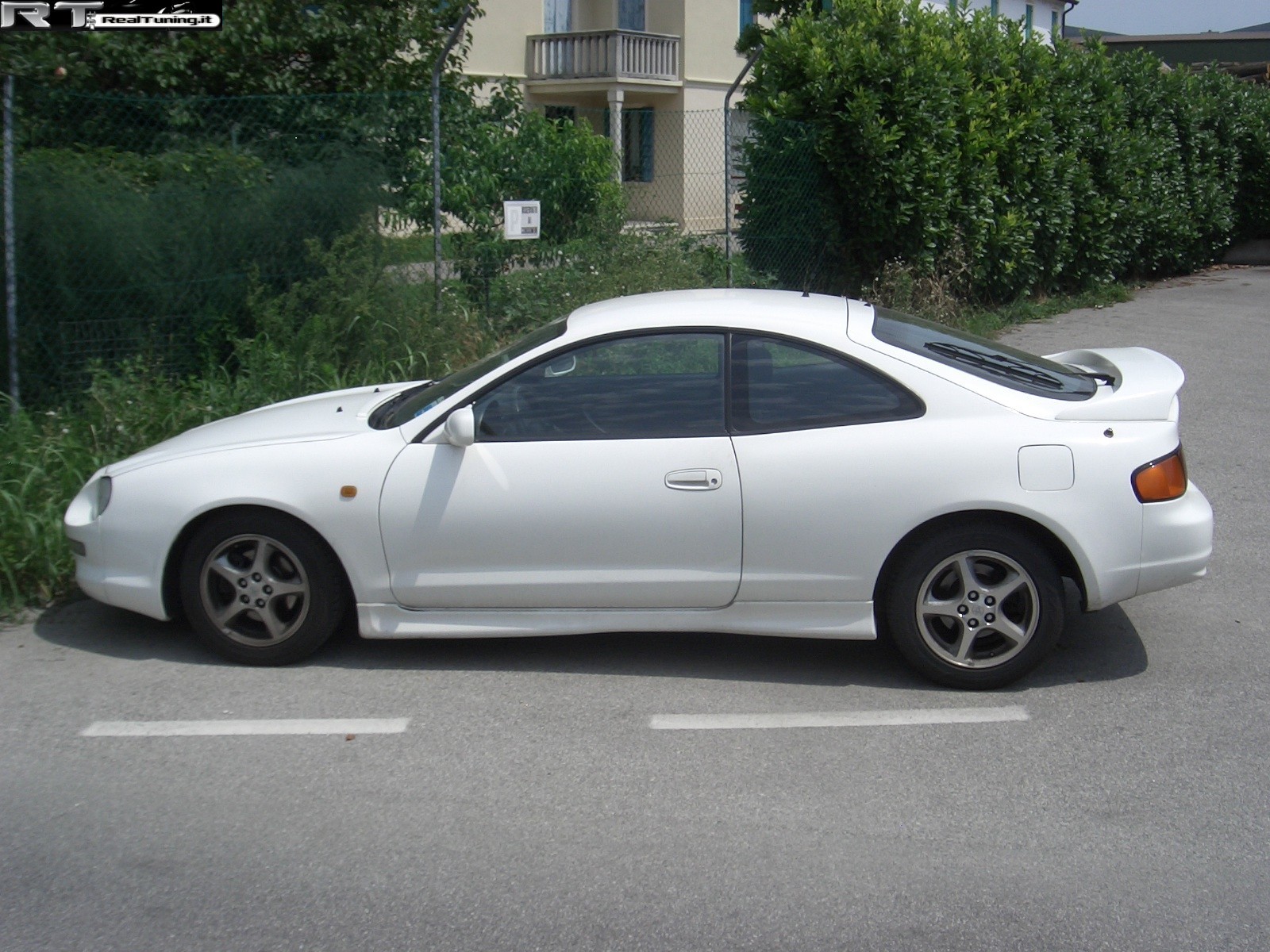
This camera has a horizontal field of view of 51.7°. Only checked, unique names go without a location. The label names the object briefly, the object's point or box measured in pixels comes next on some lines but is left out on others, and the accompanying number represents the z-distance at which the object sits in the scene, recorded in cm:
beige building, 2989
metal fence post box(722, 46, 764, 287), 1110
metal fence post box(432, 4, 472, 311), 930
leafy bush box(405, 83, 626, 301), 1010
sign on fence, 994
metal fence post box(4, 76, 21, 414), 771
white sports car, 498
